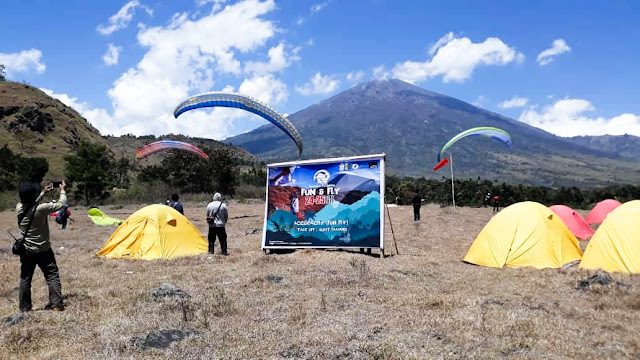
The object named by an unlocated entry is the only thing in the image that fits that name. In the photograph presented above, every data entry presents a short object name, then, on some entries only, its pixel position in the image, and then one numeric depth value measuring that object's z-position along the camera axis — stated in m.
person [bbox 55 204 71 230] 23.00
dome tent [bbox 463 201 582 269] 12.40
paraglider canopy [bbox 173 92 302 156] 22.64
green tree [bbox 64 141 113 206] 51.81
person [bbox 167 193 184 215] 16.25
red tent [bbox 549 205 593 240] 19.53
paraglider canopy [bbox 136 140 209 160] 32.53
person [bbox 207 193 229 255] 13.96
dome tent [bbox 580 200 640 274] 10.83
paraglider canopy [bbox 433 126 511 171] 29.12
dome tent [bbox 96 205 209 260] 13.80
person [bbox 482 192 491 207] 45.32
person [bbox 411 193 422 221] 27.33
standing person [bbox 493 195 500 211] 35.30
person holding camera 7.65
